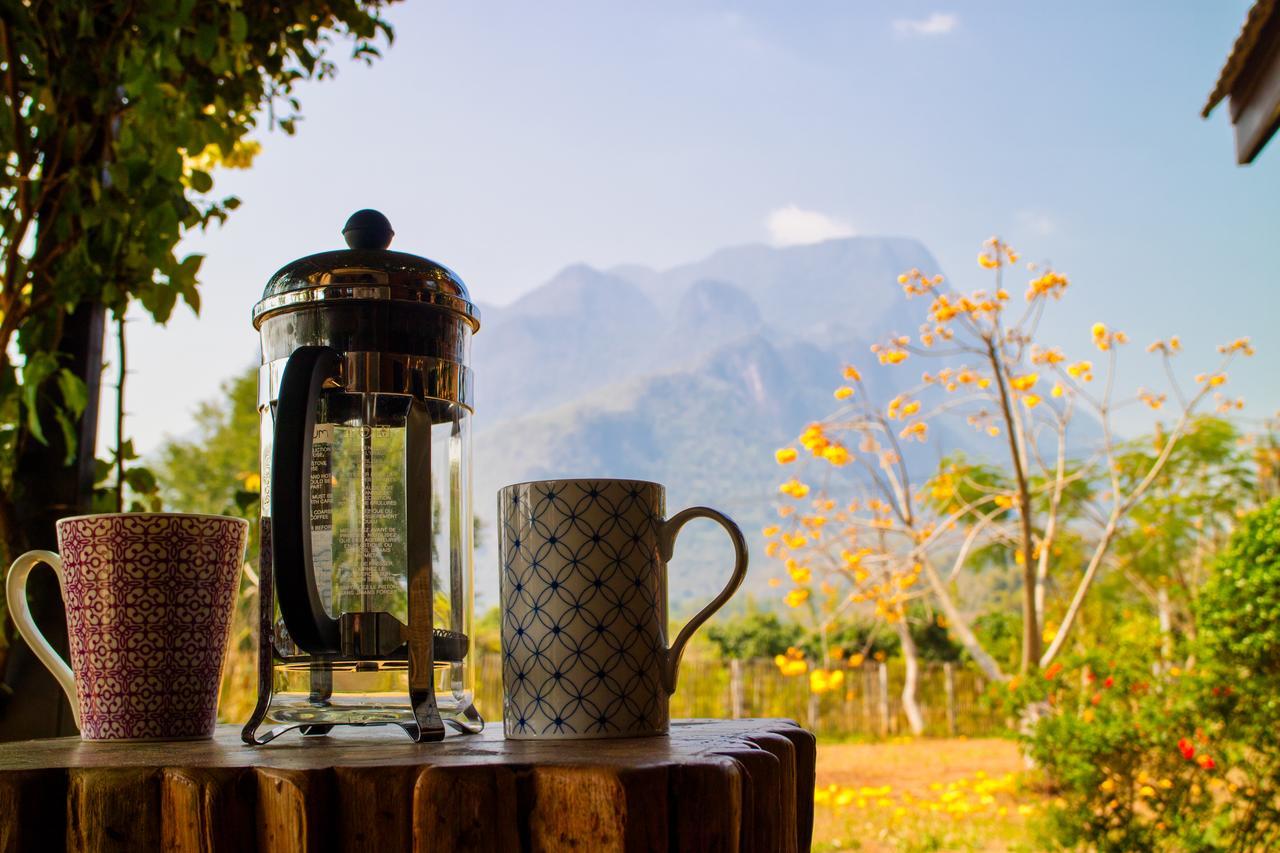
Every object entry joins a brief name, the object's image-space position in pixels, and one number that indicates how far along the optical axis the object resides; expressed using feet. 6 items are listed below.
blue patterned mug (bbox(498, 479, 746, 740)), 2.41
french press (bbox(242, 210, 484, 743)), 2.40
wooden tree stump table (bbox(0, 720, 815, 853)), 1.73
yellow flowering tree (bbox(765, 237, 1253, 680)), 13.69
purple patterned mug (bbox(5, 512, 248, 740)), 2.56
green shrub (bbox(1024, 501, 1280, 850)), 9.86
